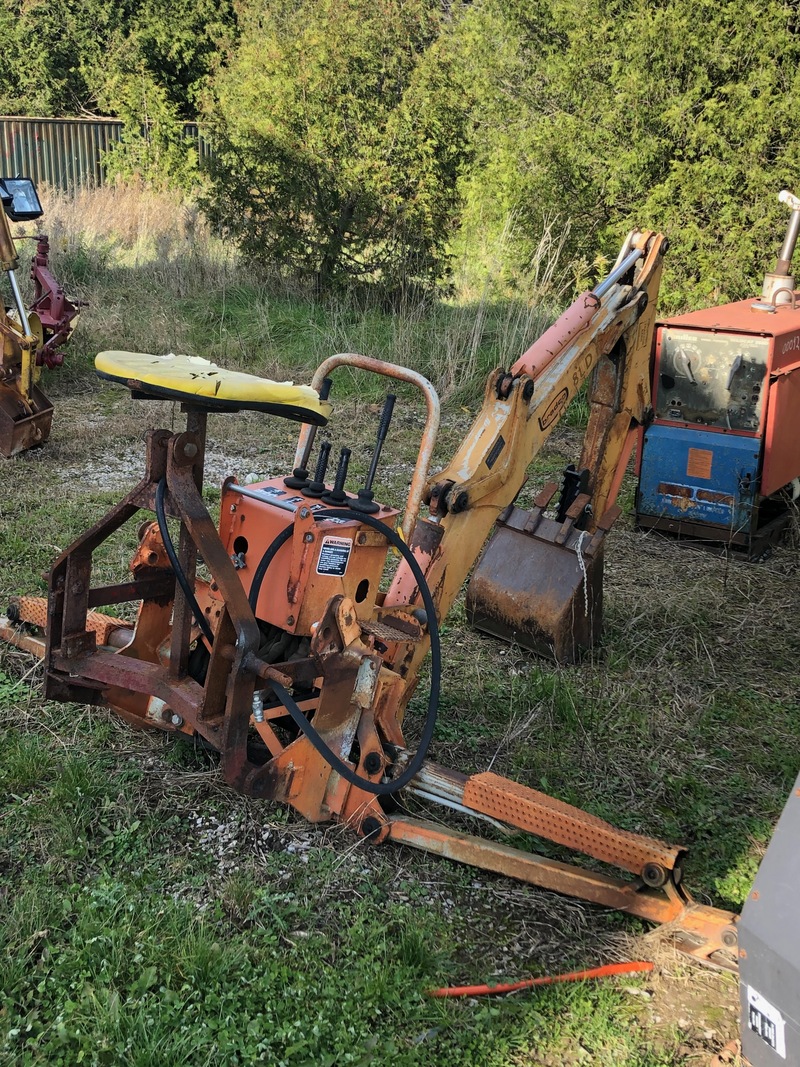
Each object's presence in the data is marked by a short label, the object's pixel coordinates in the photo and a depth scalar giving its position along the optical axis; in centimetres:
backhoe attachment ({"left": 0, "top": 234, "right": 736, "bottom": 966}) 281
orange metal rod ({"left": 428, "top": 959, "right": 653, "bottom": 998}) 258
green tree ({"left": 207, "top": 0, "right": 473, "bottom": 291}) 1063
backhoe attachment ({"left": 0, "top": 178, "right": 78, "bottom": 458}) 651
